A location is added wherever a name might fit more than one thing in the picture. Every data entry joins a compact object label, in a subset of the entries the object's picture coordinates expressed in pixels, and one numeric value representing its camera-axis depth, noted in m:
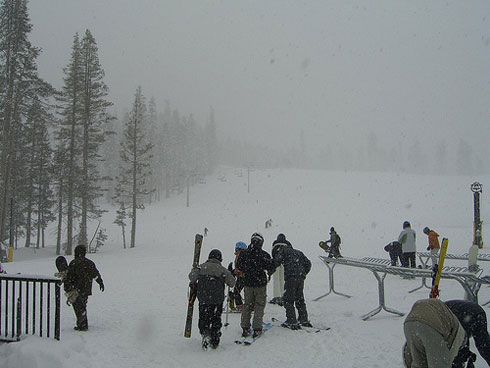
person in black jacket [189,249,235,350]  6.96
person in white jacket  13.12
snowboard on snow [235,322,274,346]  7.04
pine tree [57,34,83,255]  27.20
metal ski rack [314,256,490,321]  6.69
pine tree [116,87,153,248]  32.38
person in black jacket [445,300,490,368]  4.42
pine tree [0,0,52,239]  23.23
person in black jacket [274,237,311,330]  7.89
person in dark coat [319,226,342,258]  16.20
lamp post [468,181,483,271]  16.66
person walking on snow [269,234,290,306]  10.55
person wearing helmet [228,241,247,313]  8.00
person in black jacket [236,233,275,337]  7.49
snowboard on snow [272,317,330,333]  7.67
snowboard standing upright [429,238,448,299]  4.99
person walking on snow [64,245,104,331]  7.83
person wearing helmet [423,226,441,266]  14.04
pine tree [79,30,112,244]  27.47
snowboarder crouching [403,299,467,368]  3.54
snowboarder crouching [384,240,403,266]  13.62
